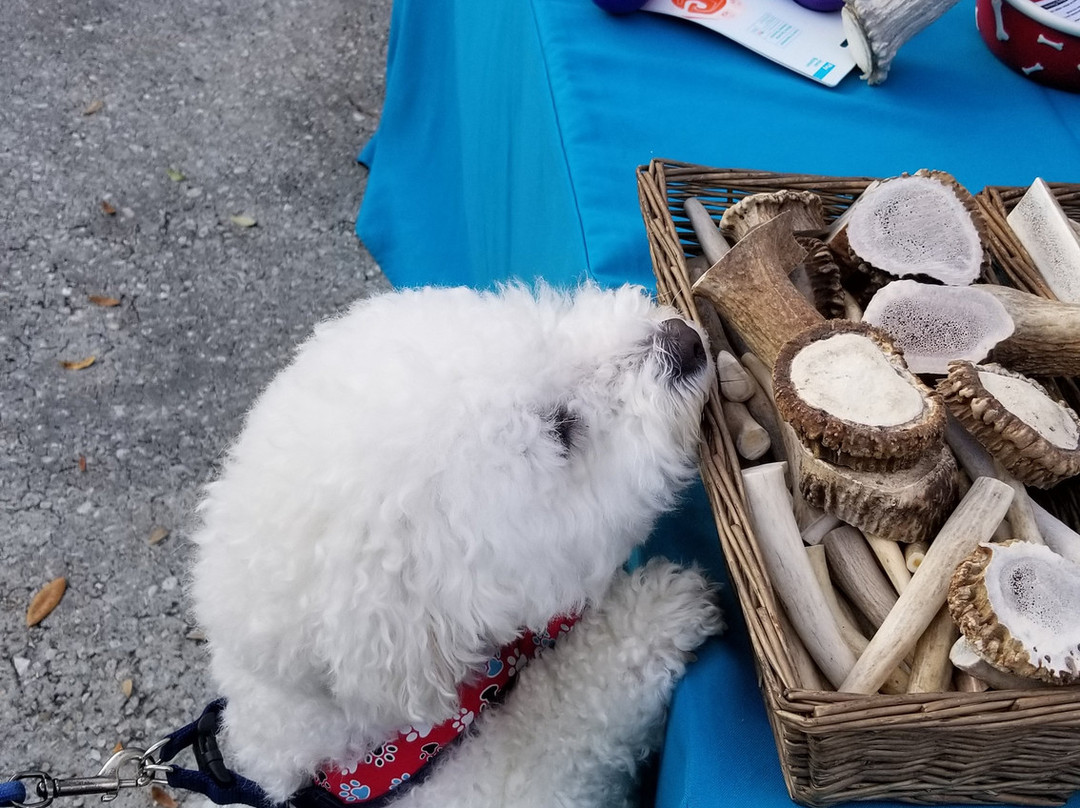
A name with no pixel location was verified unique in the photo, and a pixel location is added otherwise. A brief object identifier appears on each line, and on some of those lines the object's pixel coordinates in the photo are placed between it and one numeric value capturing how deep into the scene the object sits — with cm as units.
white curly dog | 89
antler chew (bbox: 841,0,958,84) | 146
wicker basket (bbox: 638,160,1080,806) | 68
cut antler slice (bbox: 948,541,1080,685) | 70
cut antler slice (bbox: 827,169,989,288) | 102
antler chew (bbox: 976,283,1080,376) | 95
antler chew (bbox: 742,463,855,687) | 80
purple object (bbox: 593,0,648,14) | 159
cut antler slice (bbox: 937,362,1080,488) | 83
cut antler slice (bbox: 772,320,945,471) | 79
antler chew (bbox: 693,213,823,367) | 93
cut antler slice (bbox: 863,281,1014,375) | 94
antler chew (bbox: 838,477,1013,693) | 78
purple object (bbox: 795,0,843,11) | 165
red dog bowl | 151
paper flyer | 159
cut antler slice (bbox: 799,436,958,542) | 81
